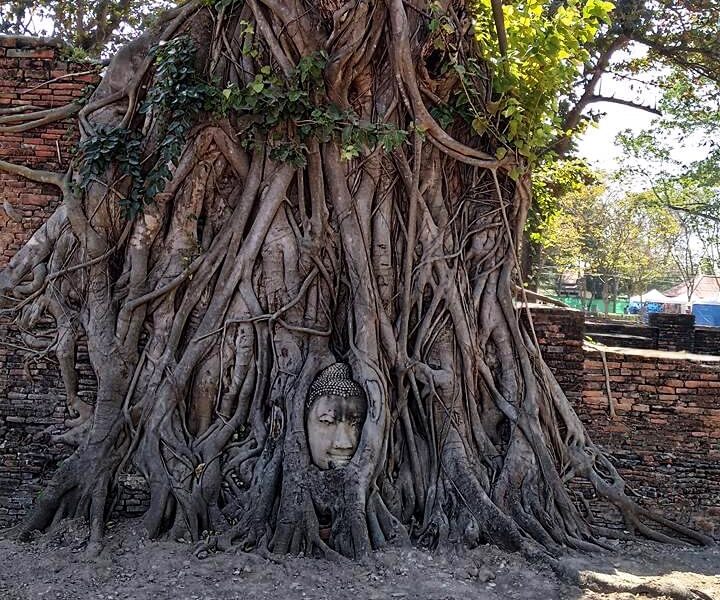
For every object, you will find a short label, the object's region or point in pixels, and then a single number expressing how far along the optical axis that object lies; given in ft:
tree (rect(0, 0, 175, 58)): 33.24
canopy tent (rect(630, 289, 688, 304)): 98.37
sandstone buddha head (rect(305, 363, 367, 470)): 15.03
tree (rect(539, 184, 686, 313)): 75.00
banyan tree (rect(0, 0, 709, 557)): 15.24
